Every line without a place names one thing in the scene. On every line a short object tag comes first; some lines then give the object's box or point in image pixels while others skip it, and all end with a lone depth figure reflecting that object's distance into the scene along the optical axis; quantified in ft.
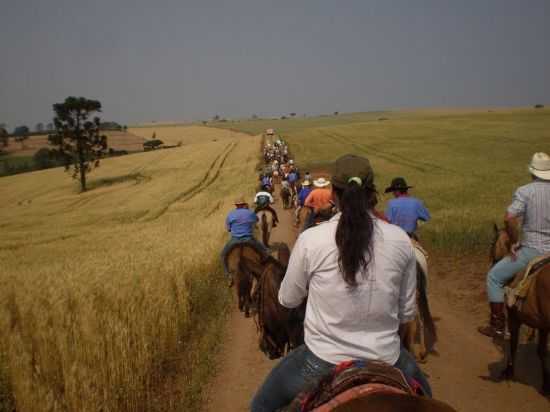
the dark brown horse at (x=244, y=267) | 19.08
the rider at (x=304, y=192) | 47.96
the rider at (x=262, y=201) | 39.22
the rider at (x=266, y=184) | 75.92
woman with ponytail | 8.12
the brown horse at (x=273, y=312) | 14.96
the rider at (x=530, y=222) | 16.81
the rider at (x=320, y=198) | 31.72
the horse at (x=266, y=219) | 41.16
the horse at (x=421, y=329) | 15.47
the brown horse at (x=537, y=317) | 16.11
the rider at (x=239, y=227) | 28.73
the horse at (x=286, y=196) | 75.05
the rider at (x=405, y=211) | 23.77
